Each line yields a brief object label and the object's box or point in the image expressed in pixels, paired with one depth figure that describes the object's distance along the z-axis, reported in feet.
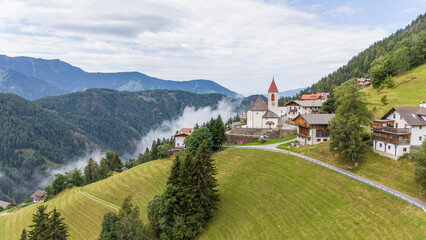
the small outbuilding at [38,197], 371.12
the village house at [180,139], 320.70
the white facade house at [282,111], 355.56
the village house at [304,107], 282.77
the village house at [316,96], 385.58
